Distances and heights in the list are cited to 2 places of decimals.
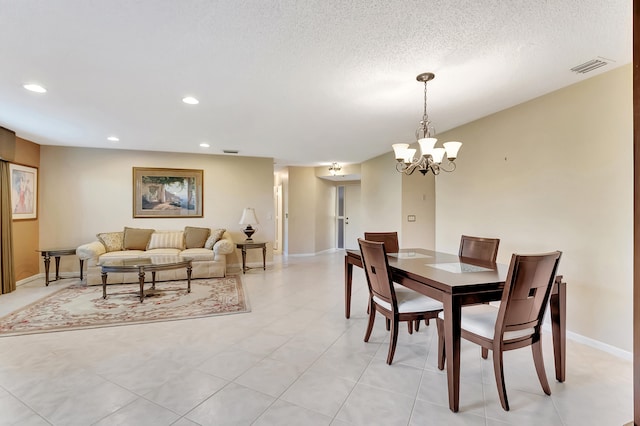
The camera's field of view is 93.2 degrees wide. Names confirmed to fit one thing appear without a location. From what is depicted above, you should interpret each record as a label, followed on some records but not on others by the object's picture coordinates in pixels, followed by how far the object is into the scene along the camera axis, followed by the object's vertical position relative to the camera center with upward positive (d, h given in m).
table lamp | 5.83 -0.15
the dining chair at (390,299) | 2.25 -0.69
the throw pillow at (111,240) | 4.98 -0.47
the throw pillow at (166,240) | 5.25 -0.49
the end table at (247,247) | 5.65 -0.67
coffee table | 3.83 -0.72
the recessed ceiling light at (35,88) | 2.69 +1.13
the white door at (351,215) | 8.49 -0.08
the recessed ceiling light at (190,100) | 3.03 +1.14
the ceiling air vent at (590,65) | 2.28 +1.14
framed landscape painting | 5.59 +0.37
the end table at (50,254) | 4.58 -0.65
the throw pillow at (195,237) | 5.45 -0.45
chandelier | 2.53 +0.53
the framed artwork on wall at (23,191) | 4.50 +0.33
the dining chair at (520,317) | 1.68 -0.62
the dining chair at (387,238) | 3.48 -0.30
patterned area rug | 3.07 -1.12
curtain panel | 4.11 -0.31
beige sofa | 4.59 -0.62
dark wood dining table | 1.74 -0.48
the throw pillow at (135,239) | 5.16 -0.46
